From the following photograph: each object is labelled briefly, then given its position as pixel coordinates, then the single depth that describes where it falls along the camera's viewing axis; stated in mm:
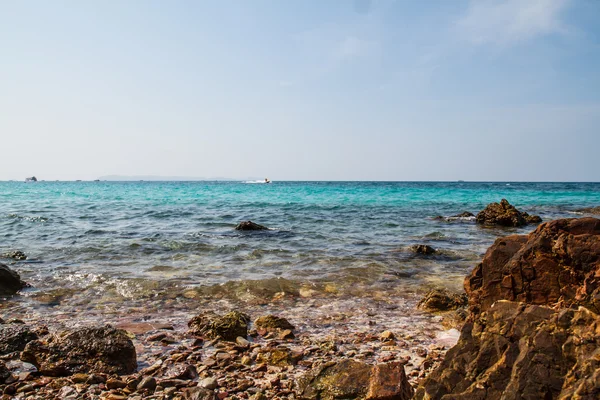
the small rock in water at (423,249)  12703
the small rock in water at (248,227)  18641
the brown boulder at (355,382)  3570
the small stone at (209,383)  4164
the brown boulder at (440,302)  7086
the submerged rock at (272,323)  6082
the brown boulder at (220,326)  5703
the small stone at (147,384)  4172
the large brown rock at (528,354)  2281
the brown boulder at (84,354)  4566
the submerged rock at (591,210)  28522
